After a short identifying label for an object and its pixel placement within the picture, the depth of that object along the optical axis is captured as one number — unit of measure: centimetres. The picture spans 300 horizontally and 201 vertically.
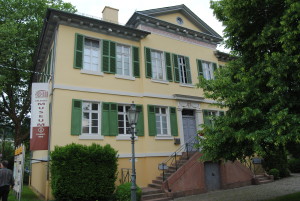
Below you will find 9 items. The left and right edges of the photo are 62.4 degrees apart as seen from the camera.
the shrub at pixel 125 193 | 944
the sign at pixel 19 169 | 955
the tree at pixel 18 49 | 1711
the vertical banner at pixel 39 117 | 1062
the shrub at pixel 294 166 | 1962
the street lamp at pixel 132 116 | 780
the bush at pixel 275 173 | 1519
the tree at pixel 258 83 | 648
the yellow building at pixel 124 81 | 1134
